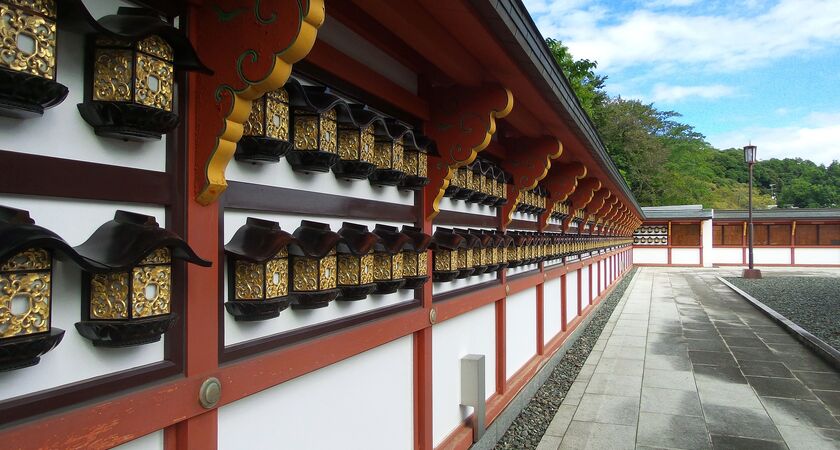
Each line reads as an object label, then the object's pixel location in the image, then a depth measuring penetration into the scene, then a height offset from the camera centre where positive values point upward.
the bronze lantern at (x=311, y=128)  2.38 +0.48
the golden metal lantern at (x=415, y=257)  3.45 -0.20
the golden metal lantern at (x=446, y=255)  4.09 -0.22
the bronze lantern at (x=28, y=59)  1.28 +0.42
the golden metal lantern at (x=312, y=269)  2.41 -0.20
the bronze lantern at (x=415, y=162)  3.54 +0.46
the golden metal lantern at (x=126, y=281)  1.53 -0.16
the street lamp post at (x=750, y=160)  24.34 +3.24
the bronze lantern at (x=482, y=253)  4.84 -0.23
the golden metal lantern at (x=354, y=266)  2.77 -0.21
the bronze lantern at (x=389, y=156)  3.21 +0.44
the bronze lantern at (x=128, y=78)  1.57 +0.45
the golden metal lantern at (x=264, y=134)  2.15 +0.38
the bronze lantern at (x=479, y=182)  4.89 +0.44
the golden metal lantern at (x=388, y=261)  3.15 -0.21
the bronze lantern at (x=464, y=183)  4.58 +0.40
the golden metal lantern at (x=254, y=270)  2.07 -0.17
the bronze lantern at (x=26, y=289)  1.27 -0.16
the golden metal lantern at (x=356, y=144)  2.79 +0.46
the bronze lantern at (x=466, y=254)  4.47 -0.23
